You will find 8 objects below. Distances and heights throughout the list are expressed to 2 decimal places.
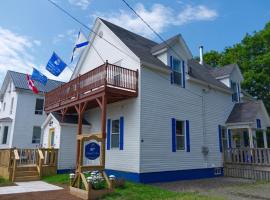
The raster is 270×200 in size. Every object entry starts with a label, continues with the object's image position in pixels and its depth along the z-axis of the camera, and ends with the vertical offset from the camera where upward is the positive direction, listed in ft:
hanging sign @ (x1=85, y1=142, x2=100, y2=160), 31.12 -0.52
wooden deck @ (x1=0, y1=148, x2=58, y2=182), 41.16 -3.18
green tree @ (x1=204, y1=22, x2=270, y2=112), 85.92 +31.91
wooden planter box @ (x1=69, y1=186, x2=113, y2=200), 26.94 -5.13
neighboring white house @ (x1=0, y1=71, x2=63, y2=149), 75.41 +9.24
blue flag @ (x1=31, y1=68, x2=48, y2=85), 58.65 +16.49
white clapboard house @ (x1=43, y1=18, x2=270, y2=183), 40.63 +7.30
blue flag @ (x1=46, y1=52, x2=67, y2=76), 51.55 +16.85
